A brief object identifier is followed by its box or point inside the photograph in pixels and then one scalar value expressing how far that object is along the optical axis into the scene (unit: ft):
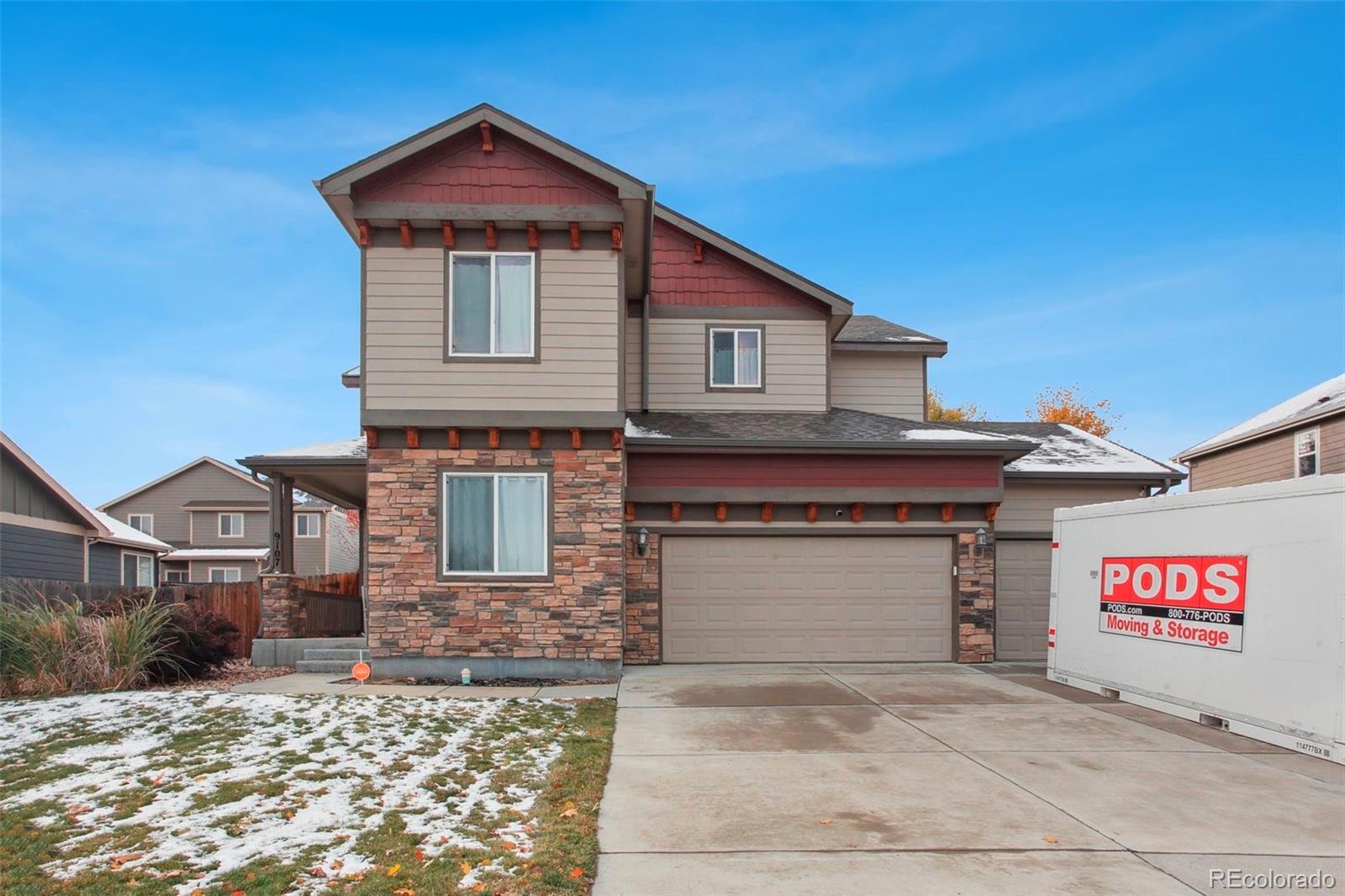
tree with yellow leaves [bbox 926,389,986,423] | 124.98
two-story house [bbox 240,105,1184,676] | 37.55
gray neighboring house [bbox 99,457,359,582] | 120.98
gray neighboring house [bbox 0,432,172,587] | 59.67
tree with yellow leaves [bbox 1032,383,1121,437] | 127.24
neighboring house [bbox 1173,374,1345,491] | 61.87
